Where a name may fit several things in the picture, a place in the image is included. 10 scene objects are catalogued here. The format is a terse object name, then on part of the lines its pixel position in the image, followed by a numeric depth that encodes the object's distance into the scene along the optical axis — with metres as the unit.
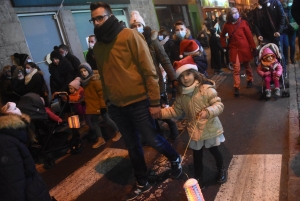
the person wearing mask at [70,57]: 7.18
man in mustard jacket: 3.02
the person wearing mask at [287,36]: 7.34
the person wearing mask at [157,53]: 4.27
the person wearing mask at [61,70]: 6.76
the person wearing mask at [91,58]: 7.26
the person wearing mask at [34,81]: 6.70
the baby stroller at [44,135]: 4.79
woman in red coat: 6.46
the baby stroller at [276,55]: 5.70
